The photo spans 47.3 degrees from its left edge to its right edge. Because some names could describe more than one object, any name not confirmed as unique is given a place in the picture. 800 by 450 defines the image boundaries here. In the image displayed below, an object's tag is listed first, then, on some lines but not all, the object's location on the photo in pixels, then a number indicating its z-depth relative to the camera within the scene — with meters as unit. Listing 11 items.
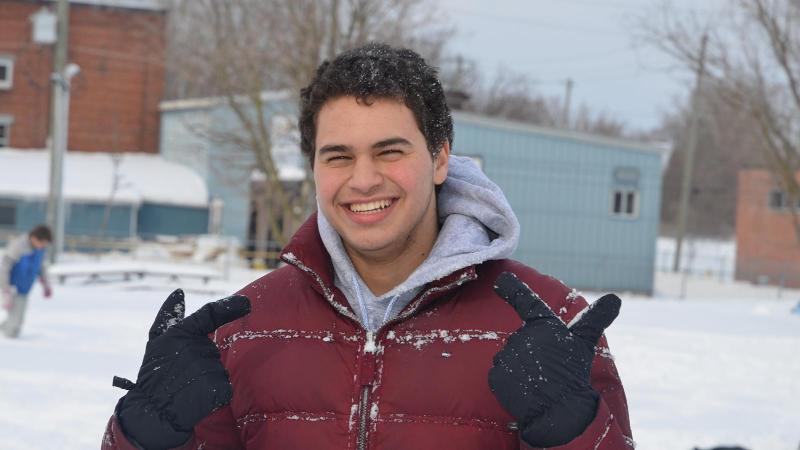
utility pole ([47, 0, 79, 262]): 19.62
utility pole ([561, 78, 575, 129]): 48.44
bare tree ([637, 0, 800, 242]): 12.58
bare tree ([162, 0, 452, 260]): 15.15
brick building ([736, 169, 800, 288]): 34.25
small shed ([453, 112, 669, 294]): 25.00
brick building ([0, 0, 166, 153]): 34.47
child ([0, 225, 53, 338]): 10.67
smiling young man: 2.02
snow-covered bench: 18.23
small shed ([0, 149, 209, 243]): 30.09
